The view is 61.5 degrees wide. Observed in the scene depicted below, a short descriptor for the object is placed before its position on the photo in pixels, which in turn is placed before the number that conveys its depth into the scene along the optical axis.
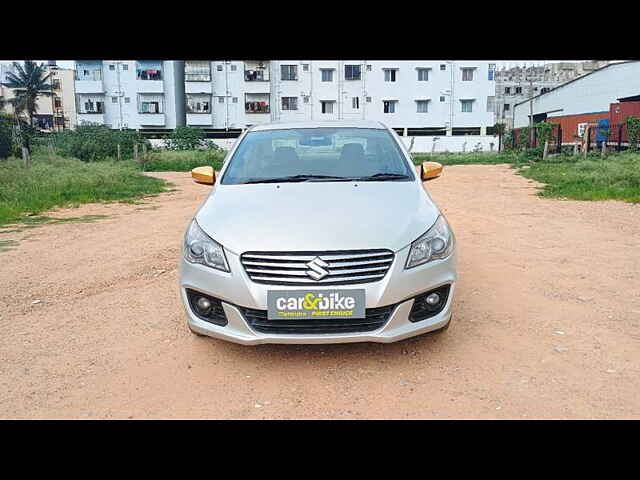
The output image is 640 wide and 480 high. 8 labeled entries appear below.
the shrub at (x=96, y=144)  26.73
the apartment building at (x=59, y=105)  55.47
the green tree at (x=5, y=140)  23.25
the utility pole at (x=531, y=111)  29.08
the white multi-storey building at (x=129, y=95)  42.53
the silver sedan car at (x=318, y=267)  2.90
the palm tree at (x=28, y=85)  44.81
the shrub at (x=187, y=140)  38.81
